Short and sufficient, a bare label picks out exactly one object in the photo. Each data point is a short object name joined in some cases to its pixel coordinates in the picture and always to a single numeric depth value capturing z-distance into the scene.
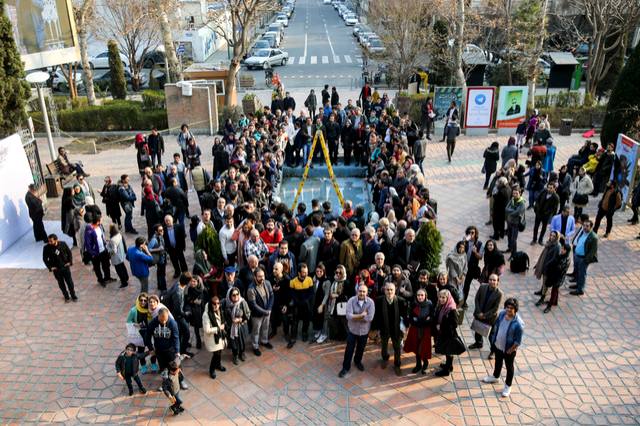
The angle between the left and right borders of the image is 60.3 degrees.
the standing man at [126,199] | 11.92
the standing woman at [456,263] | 8.62
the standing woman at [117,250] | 9.74
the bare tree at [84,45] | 21.56
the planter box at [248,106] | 21.53
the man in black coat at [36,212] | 11.64
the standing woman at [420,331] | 7.47
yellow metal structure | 13.33
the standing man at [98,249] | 10.01
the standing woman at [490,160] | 13.81
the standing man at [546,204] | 11.08
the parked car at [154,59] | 33.22
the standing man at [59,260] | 9.35
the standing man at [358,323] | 7.50
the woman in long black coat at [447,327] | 7.37
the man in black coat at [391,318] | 7.57
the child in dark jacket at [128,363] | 7.23
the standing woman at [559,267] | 8.98
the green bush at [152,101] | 21.65
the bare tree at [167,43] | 21.78
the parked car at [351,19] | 57.13
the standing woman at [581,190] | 12.13
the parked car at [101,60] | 33.52
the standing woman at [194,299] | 7.82
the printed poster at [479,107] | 19.53
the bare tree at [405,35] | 25.73
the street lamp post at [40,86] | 14.82
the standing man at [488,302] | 7.75
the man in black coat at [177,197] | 11.62
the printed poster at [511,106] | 19.59
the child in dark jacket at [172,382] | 6.94
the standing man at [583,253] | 9.43
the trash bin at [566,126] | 19.47
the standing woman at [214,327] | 7.45
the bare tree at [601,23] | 19.66
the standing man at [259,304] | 7.96
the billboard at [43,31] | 15.62
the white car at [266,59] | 35.44
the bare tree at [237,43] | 21.58
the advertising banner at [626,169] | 12.99
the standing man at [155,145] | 15.81
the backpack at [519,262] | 10.30
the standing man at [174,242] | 9.88
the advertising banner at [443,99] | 20.31
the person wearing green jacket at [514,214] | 10.68
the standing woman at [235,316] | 7.71
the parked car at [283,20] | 55.01
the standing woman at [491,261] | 8.62
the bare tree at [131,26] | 27.72
